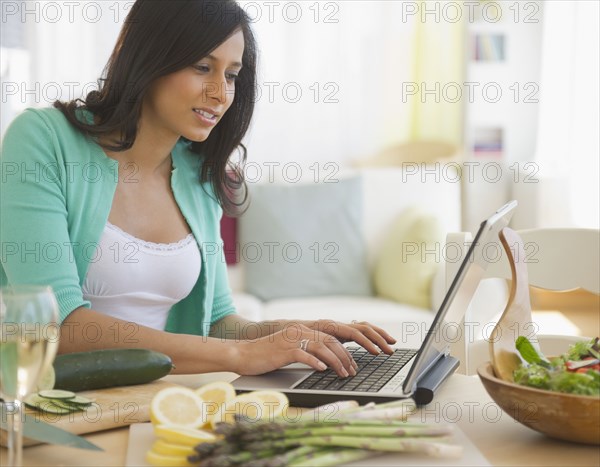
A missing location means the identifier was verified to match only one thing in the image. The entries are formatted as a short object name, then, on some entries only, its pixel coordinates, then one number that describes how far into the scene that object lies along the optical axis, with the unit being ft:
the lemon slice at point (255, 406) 5.11
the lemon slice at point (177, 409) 4.99
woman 6.36
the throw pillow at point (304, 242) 13.08
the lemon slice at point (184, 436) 4.79
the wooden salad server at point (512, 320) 5.25
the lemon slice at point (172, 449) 4.78
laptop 5.19
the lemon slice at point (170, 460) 4.78
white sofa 11.77
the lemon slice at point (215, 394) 5.22
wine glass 4.56
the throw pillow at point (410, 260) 12.57
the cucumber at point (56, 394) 5.22
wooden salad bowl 4.90
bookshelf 18.14
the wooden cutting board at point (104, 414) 5.11
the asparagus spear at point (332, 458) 4.66
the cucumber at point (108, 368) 5.47
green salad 4.95
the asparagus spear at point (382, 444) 4.70
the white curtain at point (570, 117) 17.55
